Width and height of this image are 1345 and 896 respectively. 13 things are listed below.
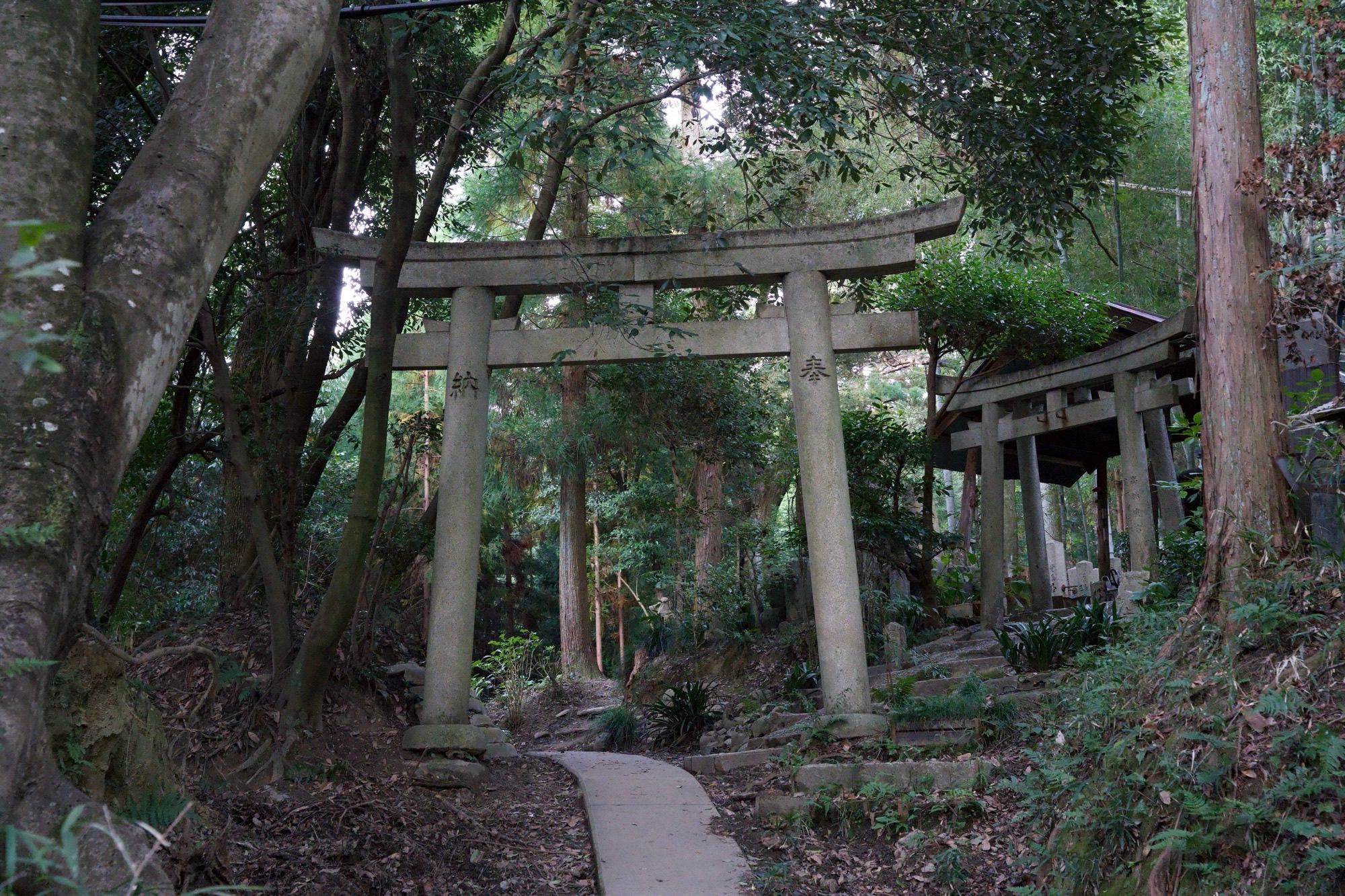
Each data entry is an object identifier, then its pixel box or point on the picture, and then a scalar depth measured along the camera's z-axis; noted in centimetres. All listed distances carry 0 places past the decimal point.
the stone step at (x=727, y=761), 763
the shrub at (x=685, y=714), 1045
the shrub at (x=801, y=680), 1020
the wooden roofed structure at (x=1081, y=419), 1125
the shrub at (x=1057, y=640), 800
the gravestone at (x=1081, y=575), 1923
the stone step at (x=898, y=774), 572
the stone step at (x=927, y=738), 656
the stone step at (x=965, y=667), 881
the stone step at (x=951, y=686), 774
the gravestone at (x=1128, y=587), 926
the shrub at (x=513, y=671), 1370
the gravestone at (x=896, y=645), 1014
